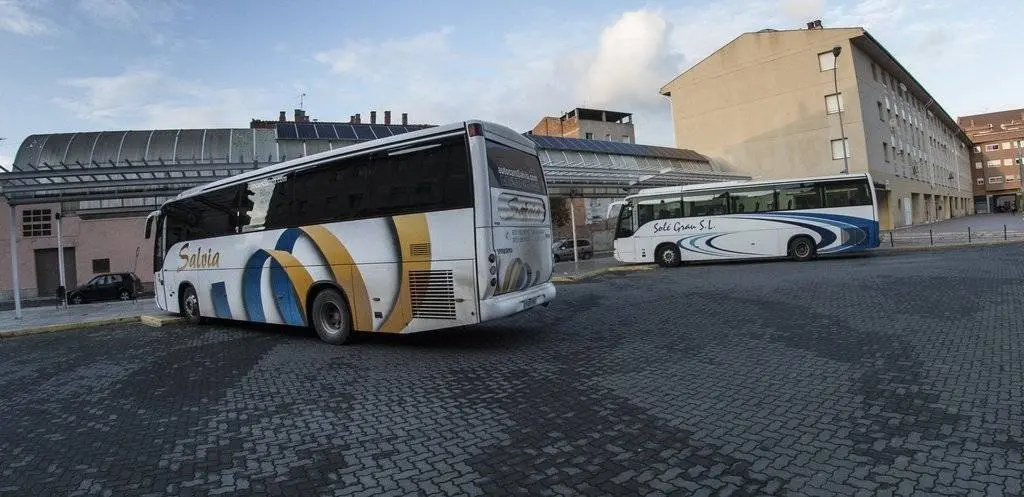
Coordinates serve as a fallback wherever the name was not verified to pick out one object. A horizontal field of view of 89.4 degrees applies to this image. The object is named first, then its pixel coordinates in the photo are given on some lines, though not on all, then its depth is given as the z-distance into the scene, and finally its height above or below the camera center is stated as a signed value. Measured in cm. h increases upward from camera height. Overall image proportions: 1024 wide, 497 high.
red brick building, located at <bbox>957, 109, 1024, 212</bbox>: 8751 +756
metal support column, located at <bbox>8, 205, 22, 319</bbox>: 1412 +58
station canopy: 1402 +318
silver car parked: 3206 -48
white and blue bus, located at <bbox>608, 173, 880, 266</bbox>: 1883 +34
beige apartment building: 3622 +889
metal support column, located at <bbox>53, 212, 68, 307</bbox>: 1791 -30
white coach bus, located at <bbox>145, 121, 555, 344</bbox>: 702 +32
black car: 2351 -55
